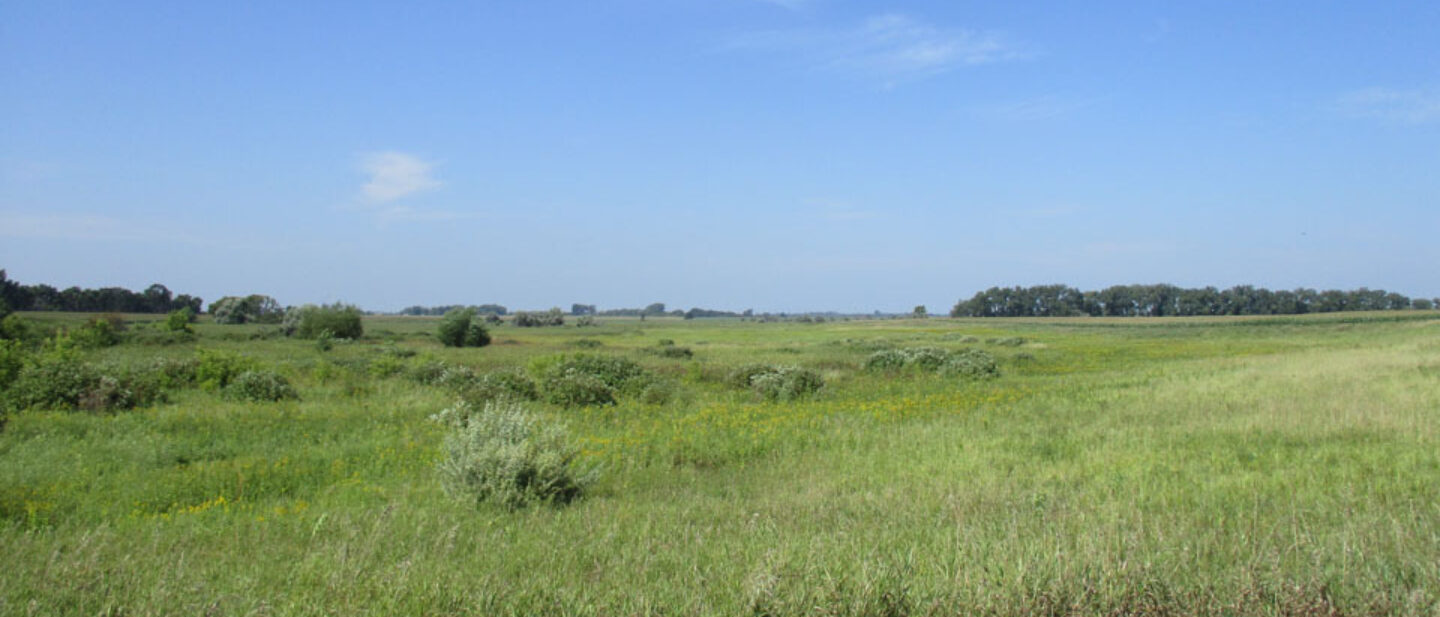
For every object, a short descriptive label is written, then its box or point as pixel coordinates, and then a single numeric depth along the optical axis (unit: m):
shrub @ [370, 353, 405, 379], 25.52
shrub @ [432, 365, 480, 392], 20.92
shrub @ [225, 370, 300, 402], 18.22
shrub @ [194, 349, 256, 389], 20.41
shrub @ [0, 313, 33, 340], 35.03
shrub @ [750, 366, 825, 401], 19.78
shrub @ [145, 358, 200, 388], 20.50
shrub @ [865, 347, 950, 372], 27.50
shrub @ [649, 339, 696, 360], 38.19
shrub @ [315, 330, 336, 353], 40.84
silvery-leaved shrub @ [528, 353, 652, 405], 18.45
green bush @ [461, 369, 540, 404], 18.17
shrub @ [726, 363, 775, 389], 22.92
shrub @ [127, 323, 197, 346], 41.09
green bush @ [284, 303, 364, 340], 56.97
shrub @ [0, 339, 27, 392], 17.61
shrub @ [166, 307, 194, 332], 51.55
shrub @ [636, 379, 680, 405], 18.65
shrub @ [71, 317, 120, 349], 36.22
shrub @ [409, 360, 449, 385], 23.84
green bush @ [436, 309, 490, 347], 50.53
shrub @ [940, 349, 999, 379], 25.25
